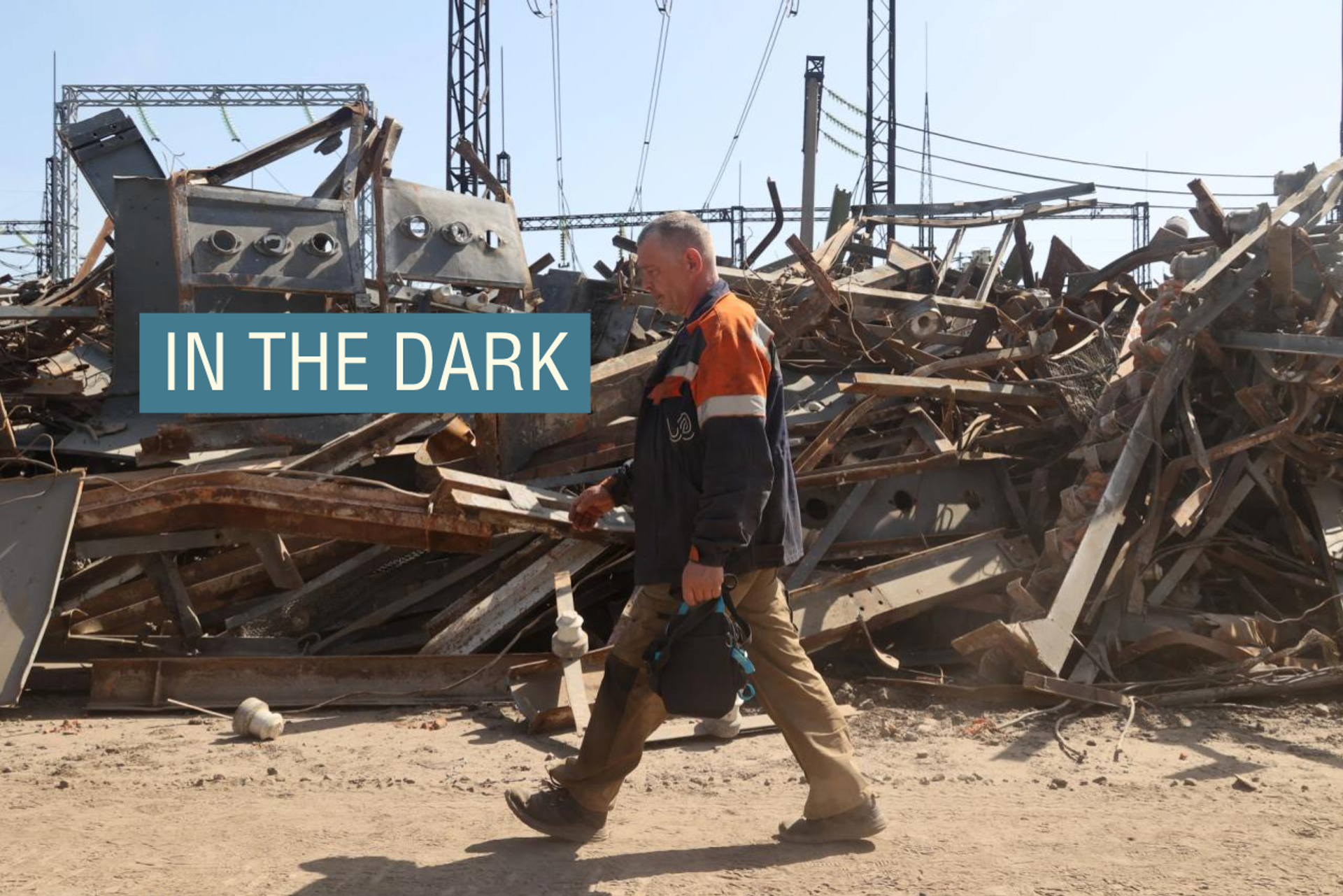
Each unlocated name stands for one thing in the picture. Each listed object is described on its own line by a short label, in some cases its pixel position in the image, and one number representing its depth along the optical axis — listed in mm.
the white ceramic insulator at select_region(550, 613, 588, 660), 5008
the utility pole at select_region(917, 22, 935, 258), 19412
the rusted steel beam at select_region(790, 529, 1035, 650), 5684
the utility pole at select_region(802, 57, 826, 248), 13164
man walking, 3316
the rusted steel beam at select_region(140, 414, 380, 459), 6914
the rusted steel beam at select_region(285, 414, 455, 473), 6426
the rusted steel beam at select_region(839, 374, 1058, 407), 6516
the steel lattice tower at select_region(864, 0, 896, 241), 23953
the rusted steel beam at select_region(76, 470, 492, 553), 5707
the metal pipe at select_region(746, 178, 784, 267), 9554
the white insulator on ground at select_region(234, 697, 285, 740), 4895
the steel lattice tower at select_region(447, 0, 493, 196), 22828
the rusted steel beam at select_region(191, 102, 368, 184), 7859
